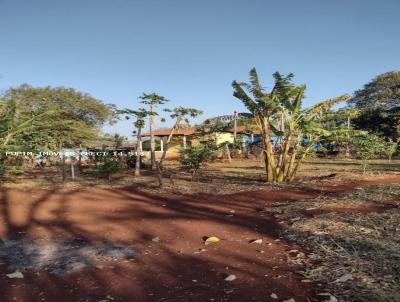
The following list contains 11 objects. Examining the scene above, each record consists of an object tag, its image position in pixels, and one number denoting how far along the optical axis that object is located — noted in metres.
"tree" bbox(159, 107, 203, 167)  16.36
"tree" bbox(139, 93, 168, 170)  16.58
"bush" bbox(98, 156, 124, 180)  15.02
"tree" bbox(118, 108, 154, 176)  17.02
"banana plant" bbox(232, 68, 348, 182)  12.76
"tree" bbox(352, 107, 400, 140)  27.52
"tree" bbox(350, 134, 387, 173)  14.03
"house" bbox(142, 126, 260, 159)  35.22
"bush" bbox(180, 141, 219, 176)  15.38
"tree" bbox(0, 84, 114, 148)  12.34
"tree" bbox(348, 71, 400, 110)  36.48
